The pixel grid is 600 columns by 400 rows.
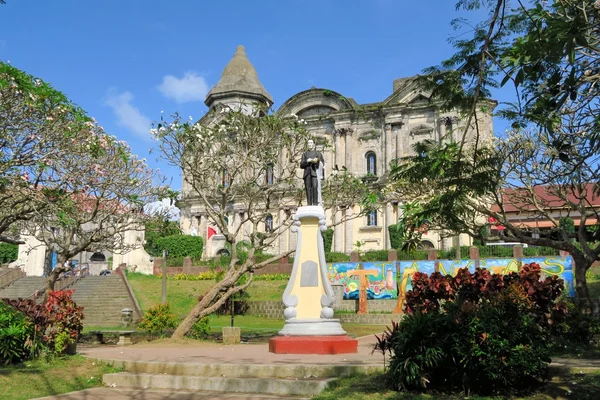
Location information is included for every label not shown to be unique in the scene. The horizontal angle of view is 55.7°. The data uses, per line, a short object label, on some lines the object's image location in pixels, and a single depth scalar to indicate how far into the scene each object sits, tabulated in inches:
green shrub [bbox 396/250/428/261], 1224.2
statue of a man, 499.8
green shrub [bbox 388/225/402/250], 1409.0
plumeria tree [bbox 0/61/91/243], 403.5
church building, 1552.7
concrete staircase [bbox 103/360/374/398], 298.0
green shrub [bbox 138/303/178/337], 614.2
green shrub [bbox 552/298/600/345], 430.1
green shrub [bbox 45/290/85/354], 408.2
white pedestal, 437.1
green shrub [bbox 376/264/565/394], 248.5
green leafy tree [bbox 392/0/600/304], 185.3
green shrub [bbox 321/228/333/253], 1528.7
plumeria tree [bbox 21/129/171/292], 494.0
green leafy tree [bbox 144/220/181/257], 1874.1
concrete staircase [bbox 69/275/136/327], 982.4
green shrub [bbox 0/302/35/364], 387.2
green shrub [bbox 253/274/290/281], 1305.4
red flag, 1585.6
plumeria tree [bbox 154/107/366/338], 586.9
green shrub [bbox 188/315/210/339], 595.5
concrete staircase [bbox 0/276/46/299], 1256.2
